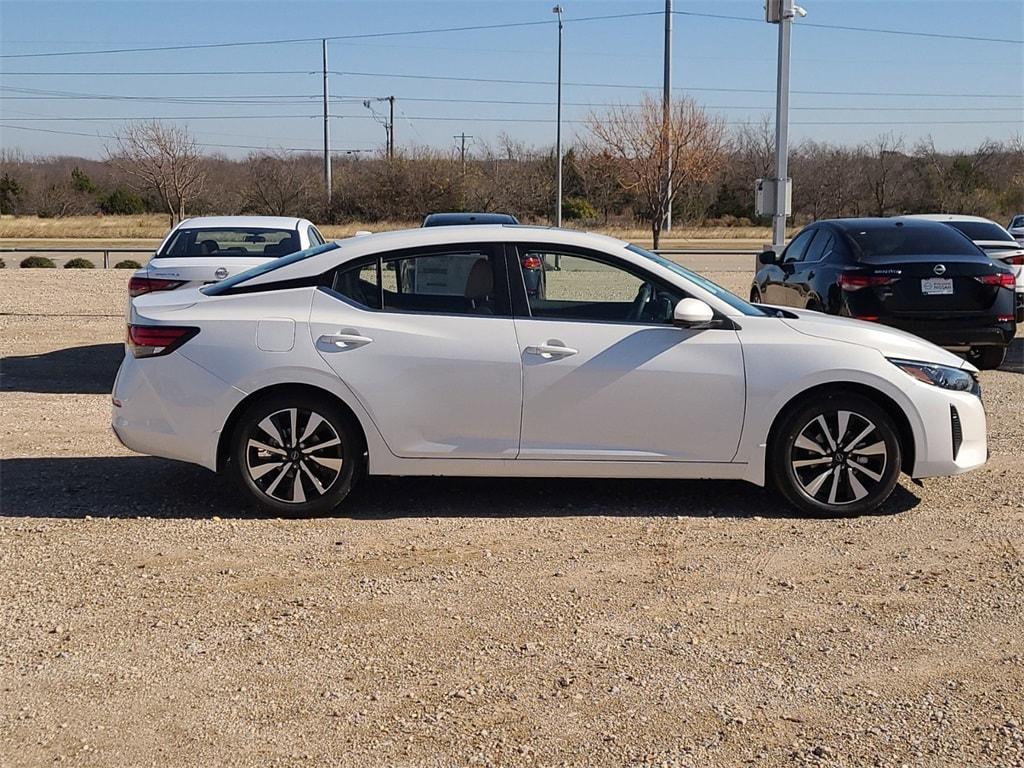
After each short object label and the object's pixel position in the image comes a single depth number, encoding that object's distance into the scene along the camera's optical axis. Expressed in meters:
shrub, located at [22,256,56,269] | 29.09
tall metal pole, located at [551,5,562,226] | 48.03
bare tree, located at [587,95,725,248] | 41.53
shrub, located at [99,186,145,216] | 61.78
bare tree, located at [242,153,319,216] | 57.59
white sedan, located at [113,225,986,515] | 6.68
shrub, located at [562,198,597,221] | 57.94
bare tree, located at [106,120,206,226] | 45.91
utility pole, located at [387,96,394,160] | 63.56
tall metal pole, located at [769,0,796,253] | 18.22
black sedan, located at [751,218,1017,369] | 11.65
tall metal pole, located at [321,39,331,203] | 56.88
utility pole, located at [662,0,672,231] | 41.47
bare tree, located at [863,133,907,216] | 58.66
